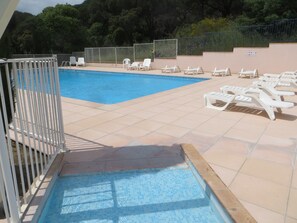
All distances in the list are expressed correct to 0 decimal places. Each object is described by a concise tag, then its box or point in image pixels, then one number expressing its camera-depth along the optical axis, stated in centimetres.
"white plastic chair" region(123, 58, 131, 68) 1709
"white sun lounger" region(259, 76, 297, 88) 727
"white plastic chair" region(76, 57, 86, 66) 1995
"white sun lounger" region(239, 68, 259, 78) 1095
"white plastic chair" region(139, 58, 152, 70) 1537
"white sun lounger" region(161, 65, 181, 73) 1399
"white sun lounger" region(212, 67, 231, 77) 1182
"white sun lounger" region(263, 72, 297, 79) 809
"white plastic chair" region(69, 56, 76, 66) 2033
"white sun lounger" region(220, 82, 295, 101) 528
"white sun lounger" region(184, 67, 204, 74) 1301
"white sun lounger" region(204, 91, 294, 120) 473
